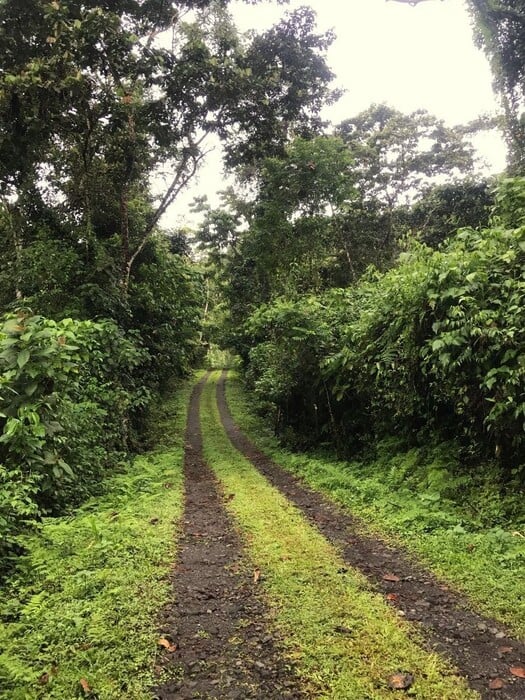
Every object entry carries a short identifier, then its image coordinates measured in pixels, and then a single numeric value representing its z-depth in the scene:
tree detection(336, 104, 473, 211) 25.39
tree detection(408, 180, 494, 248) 19.28
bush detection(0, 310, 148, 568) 5.27
